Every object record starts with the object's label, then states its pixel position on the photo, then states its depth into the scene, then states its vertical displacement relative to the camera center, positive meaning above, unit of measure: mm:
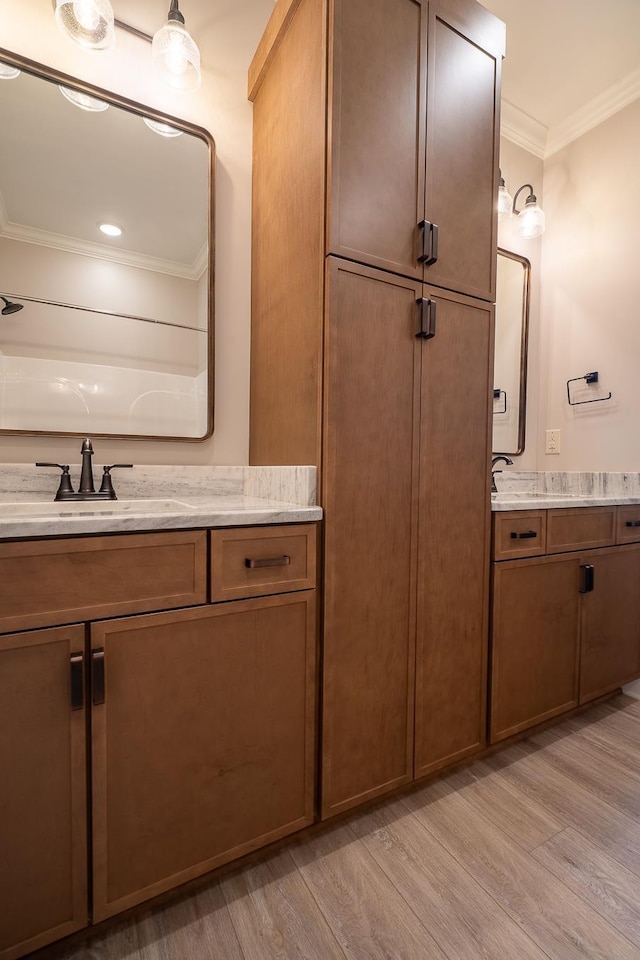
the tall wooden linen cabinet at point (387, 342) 1201 +368
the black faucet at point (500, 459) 2274 +49
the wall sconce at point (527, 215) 2207 +1251
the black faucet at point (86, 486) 1311 -61
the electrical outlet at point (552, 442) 2484 +156
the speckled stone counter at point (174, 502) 885 -104
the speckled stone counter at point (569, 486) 2135 -81
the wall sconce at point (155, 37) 1234 +1245
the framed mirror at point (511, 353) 2369 +625
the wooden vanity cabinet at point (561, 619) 1562 -566
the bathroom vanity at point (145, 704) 859 -512
